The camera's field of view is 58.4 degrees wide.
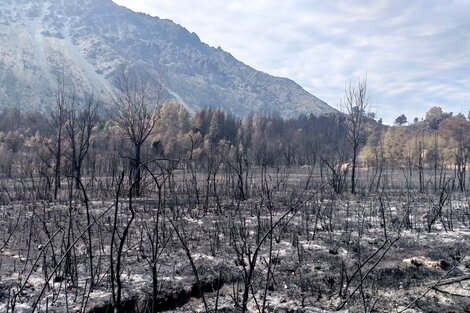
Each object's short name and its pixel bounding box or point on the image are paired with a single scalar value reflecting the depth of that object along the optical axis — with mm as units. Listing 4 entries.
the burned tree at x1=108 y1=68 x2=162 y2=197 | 16109
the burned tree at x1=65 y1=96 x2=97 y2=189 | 16408
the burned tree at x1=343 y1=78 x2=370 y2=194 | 18625
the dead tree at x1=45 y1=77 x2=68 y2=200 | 16469
